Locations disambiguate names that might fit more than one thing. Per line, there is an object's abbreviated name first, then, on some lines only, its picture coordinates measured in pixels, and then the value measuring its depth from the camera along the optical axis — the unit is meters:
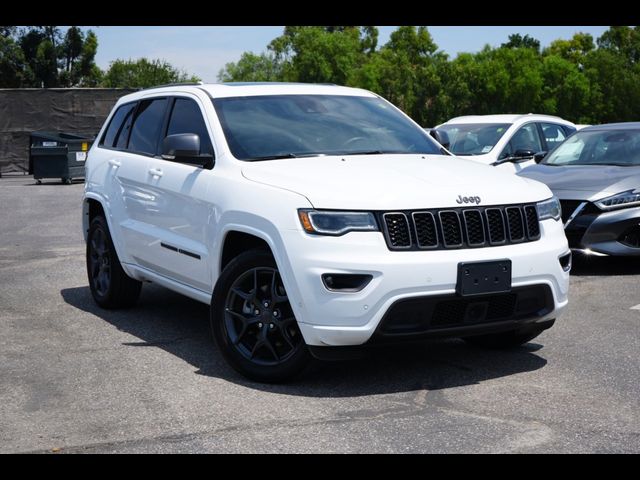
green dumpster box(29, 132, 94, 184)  27.97
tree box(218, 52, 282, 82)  134.88
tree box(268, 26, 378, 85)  92.19
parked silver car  9.94
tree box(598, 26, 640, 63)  91.75
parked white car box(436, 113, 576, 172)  14.25
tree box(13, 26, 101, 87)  80.94
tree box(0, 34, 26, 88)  78.94
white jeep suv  5.45
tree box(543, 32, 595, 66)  110.81
